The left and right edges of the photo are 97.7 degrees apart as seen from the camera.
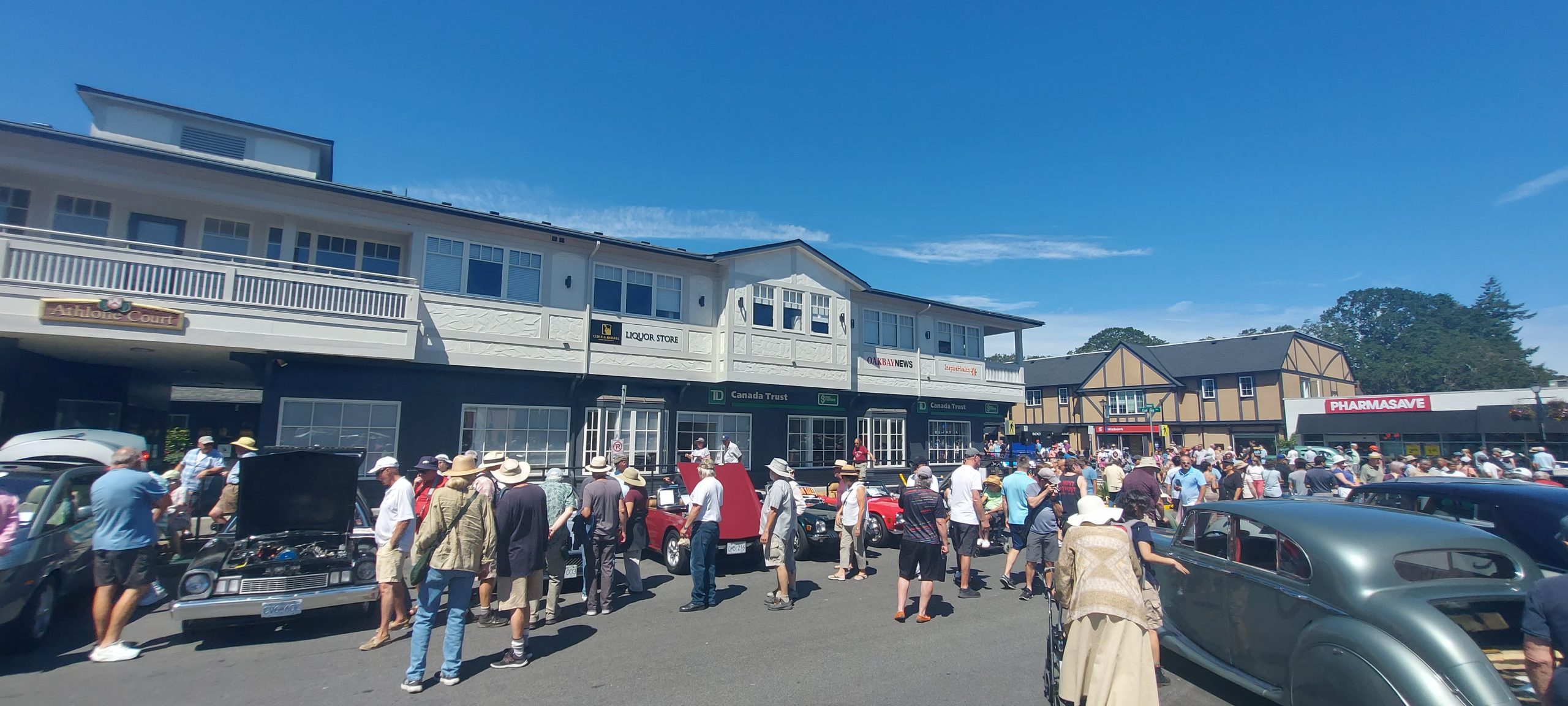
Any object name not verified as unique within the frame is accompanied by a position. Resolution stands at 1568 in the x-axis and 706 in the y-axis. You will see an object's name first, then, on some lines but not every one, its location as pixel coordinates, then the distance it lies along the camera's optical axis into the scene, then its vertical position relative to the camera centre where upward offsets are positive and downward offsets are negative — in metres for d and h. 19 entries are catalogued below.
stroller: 4.83 -1.64
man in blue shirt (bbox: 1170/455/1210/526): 13.52 -1.11
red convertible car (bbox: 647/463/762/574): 10.13 -1.49
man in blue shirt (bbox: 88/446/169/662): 6.05 -1.22
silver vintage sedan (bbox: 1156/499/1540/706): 3.82 -1.13
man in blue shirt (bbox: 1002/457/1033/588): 9.70 -1.16
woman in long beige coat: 4.16 -1.19
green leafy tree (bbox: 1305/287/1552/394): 62.88 +9.73
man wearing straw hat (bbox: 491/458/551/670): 6.05 -1.19
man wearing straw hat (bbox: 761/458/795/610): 8.16 -1.36
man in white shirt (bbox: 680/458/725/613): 8.13 -1.35
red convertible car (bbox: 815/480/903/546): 12.74 -1.83
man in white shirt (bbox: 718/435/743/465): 17.08 -0.76
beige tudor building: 42.06 +2.56
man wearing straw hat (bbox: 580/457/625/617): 7.89 -1.30
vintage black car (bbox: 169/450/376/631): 6.48 -1.40
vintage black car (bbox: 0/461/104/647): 5.84 -1.23
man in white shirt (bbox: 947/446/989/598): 8.77 -1.15
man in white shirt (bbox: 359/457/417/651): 6.63 -1.28
